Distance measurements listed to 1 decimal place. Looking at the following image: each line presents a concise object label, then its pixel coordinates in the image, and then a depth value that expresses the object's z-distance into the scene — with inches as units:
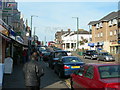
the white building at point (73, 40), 2580.9
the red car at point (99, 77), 159.4
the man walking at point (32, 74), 187.5
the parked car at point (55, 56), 539.9
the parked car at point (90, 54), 1033.1
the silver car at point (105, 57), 928.0
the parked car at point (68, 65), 369.0
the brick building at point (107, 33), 1435.3
